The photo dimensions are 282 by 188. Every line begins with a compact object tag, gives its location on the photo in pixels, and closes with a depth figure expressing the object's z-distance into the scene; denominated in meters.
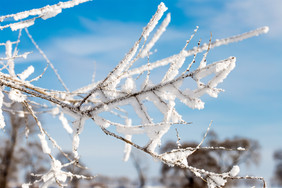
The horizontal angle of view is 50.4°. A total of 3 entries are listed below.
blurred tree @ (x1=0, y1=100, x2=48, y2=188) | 17.83
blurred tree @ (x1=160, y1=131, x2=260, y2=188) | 29.61
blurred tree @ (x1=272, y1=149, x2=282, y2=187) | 35.25
